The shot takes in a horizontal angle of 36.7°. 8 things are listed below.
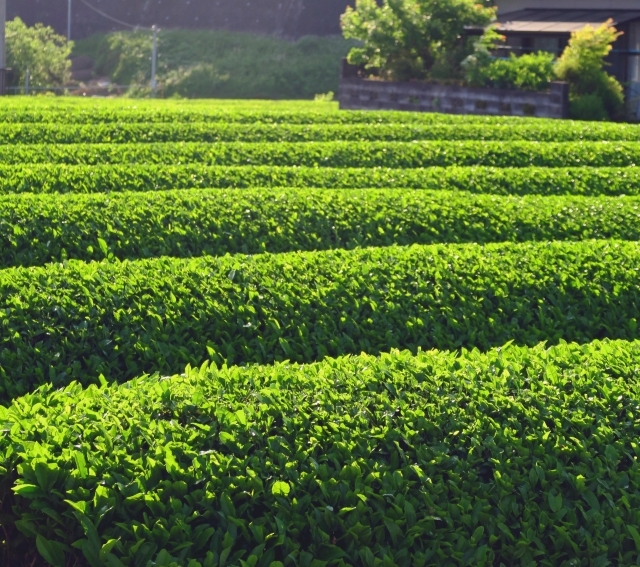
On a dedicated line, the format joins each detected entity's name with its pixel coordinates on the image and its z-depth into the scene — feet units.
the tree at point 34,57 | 164.87
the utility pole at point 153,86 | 158.10
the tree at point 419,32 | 103.24
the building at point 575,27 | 99.37
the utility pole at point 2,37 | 132.85
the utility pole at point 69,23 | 200.34
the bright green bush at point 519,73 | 88.74
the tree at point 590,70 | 89.86
